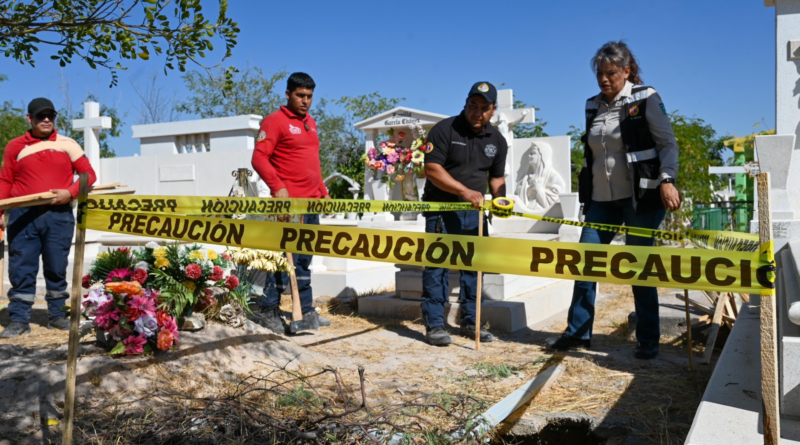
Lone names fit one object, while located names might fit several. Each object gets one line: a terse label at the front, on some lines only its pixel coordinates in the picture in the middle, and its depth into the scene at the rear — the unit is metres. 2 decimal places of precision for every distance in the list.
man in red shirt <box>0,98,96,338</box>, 5.41
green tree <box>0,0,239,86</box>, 3.08
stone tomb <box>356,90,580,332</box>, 5.86
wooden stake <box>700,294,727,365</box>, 4.26
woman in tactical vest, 4.23
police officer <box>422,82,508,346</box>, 5.05
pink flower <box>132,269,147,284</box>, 4.13
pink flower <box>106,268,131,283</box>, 4.02
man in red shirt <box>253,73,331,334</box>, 5.22
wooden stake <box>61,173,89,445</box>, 2.62
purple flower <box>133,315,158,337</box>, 3.75
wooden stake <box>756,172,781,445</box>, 1.98
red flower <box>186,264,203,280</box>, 4.25
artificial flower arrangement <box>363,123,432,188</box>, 10.03
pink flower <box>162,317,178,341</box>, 3.91
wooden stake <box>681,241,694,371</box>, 4.06
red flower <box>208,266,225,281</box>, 4.46
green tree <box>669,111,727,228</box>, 19.97
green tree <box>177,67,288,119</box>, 40.78
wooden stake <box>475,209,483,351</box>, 4.79
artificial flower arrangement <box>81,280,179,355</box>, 3.72
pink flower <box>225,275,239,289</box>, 4.60
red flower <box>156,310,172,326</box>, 3.88
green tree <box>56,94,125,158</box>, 34.41
